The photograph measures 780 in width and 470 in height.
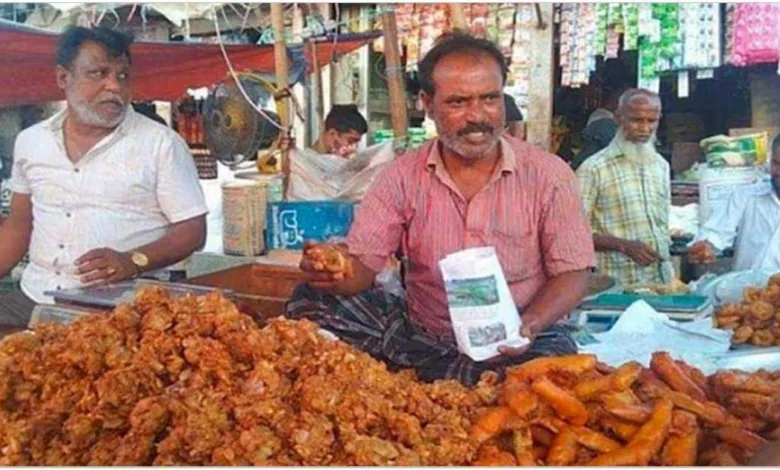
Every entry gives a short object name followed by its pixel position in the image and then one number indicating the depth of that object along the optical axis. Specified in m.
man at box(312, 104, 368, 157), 5.59
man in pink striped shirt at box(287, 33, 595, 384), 2.32
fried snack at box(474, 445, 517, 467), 1.46
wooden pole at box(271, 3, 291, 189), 4.75
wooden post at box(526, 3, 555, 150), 5.23
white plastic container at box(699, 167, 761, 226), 4.59
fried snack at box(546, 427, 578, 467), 1.48
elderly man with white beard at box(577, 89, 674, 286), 4.11
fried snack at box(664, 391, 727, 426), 1.56
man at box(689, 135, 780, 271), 3.85
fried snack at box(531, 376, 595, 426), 1.55
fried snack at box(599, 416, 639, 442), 1.53
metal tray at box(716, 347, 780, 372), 2.48
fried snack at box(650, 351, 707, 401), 1.67
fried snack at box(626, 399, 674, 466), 1.46
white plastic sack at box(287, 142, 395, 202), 4.43
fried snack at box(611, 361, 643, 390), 1.62
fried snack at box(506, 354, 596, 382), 1.64
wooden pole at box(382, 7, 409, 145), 4.94
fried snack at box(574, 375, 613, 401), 1.59
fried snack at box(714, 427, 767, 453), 1.51
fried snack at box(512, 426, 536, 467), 1.49
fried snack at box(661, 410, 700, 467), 1.47
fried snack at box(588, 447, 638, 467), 1.45
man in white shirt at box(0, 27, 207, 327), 2.87
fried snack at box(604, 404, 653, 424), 1.53
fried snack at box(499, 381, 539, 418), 1.54
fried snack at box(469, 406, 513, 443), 1.49
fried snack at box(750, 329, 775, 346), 2.95
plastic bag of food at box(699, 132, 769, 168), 5.36
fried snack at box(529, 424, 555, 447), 1.54
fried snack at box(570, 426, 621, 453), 1.51
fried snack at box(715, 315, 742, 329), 3.11
